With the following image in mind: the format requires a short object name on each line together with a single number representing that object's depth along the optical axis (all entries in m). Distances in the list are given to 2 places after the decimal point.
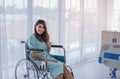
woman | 3.00
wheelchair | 2.96
